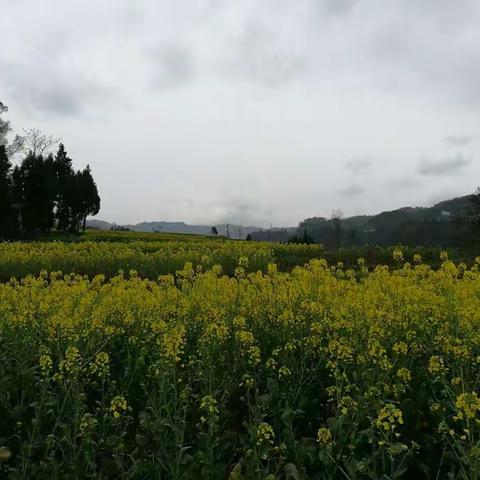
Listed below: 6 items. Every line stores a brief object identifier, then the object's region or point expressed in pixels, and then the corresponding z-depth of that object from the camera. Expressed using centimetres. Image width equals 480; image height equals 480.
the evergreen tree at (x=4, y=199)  4381
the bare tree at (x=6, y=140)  5581
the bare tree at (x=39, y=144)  6450
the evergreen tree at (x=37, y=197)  4841
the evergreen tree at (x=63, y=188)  5544
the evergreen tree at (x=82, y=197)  5625
